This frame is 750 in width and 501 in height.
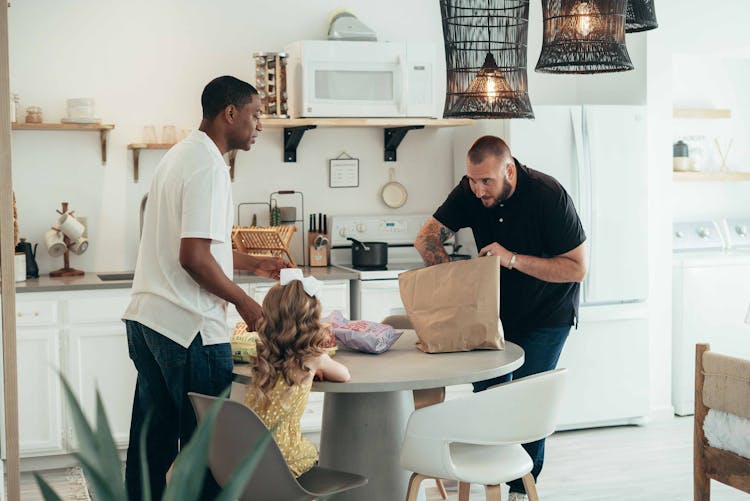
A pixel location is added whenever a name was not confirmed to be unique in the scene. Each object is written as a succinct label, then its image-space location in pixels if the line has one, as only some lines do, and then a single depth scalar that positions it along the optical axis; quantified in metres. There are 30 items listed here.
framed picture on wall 5.17
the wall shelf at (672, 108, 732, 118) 5.62
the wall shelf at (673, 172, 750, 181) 5.54
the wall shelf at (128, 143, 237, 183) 4.70
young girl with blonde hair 2.41
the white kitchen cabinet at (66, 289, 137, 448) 4.24
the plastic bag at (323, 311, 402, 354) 2.85
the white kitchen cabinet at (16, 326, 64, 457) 4.19
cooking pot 4.87
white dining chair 2.57
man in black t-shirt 3.16
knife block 5.00
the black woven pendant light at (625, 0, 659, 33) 2.79
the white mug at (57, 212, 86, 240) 4.59
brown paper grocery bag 2.78
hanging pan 5.27
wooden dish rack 3.71
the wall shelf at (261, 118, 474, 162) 4.69
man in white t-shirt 2.52
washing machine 5.14
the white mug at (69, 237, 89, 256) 4.64
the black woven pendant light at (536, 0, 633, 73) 2.50
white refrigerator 4.72
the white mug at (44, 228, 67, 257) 4.58
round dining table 2.79
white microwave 4.66
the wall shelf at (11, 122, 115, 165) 4.52
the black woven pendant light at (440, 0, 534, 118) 2.82
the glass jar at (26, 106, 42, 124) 4.55
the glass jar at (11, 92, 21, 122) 4.52
